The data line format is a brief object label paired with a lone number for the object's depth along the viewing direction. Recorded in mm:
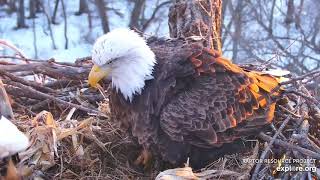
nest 2482
